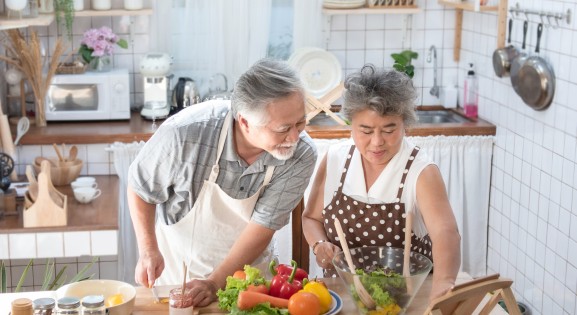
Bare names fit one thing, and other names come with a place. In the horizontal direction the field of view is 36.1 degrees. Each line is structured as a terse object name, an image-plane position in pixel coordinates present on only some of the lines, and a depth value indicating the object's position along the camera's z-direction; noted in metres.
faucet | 5.10
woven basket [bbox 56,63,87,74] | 4.65
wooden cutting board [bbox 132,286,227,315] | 2.28
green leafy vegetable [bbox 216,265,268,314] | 2.19
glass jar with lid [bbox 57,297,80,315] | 2.07
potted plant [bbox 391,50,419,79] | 4.96
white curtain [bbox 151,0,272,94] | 4.86
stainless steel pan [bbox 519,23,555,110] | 3.91
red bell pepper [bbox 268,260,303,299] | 2.19
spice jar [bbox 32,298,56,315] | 2.08
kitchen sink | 4.92
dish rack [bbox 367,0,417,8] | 4.88
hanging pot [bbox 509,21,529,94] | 4.11
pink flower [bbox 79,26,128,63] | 4.68
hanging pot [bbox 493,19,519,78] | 4.28
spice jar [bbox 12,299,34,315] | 2.12
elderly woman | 2.49
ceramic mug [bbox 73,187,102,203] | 3.86
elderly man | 2.51
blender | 4.67
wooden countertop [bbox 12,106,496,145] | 4.38
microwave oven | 4.62
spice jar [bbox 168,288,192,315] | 2.20
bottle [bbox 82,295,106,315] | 2.09
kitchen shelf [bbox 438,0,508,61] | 4.29
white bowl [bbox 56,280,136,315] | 2.31
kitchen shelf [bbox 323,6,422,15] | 4.82
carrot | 2.13
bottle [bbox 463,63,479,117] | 4.84
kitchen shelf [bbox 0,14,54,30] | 3.91
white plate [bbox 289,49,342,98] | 4.89
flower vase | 4.77
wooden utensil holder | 3.51
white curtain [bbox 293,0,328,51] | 4.89
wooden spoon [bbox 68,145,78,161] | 4.21
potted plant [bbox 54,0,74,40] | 4.54
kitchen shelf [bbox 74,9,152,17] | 4.61
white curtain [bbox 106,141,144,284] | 4.38
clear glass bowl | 2.13
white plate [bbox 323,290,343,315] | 2.23
